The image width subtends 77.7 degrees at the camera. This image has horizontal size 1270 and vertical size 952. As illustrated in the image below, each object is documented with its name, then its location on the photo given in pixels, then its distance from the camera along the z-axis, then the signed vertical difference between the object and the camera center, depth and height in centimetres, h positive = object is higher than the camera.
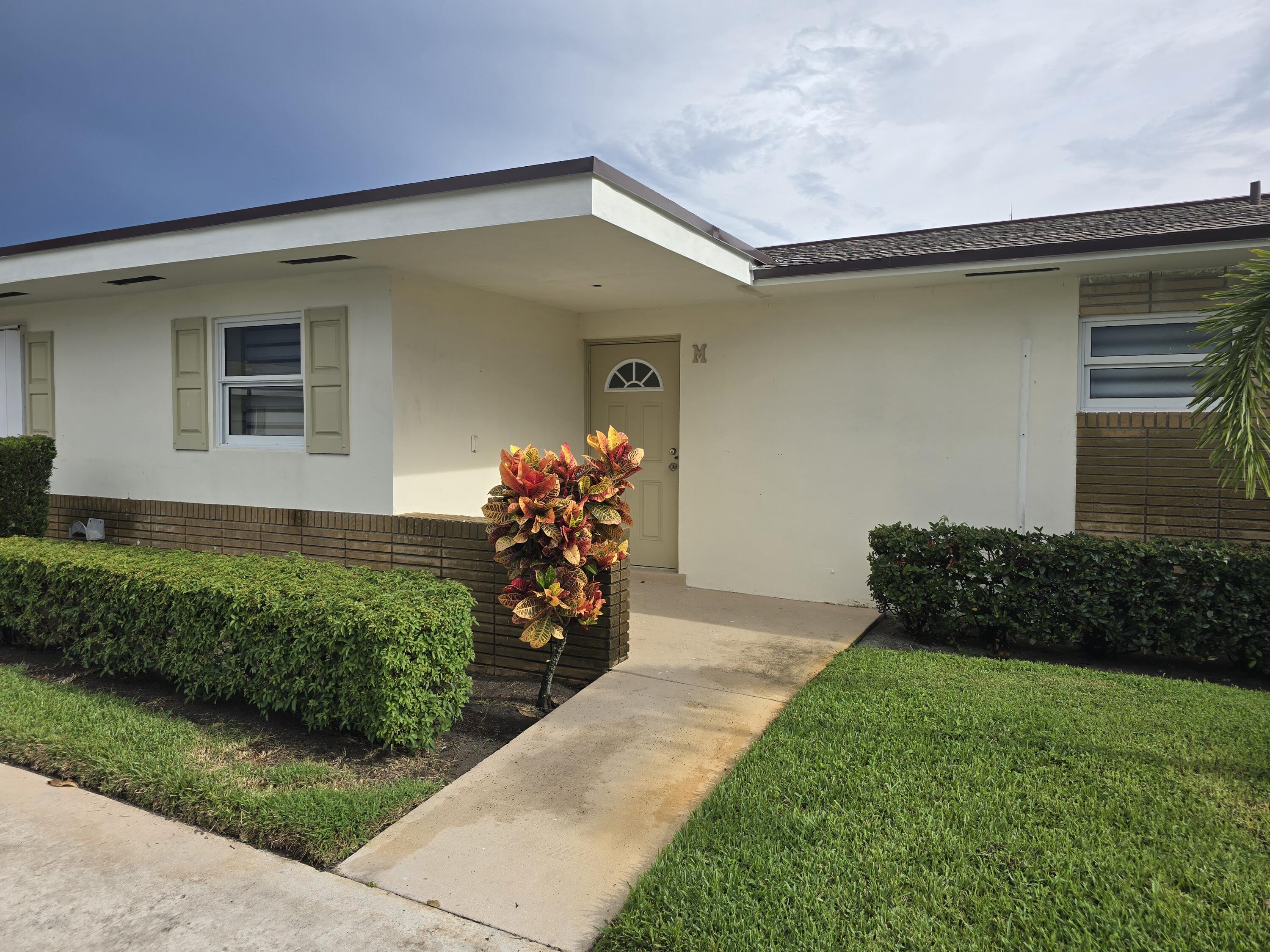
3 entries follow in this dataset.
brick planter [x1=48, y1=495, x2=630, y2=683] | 541 -80
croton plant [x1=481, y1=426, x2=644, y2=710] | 455 -45
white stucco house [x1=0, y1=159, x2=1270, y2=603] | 586 +81
